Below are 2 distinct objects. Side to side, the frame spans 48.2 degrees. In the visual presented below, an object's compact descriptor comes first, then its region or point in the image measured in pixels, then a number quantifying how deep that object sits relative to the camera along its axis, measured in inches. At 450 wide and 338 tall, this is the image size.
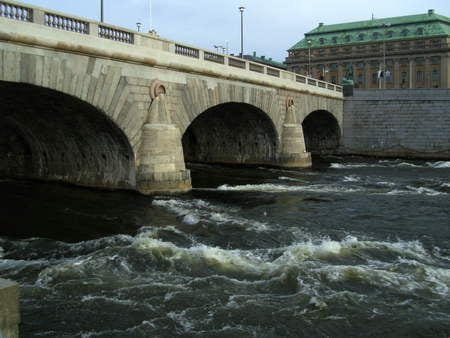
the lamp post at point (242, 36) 1525.1
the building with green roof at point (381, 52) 3245.6
